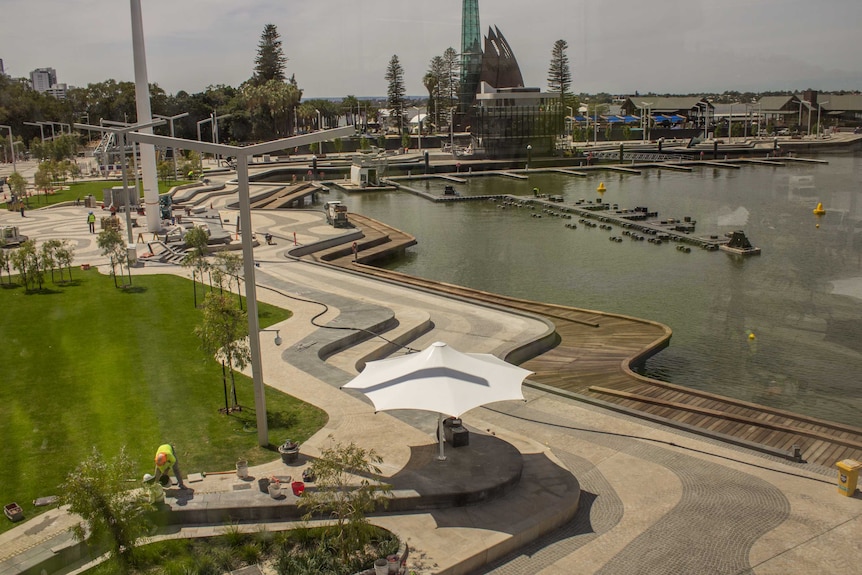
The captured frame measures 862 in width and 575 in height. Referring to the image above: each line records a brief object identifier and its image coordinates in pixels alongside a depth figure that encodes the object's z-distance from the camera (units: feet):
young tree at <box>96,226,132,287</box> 83.35
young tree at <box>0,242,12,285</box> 82.99
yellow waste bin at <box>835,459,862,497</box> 37.47
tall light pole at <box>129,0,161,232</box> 102.84
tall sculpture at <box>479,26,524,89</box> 327.47
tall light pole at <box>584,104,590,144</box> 372.23
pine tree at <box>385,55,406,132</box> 343.05
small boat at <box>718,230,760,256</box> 119.55
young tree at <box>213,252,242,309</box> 72.79
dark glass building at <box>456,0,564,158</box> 280.51
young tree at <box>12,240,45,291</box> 79.10
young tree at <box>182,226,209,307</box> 76.75
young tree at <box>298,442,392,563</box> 30.96
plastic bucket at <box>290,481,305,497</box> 36.65
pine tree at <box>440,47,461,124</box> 360.07
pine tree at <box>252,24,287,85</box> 293.02
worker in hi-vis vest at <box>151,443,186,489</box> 37.04
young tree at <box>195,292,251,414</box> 49.11
